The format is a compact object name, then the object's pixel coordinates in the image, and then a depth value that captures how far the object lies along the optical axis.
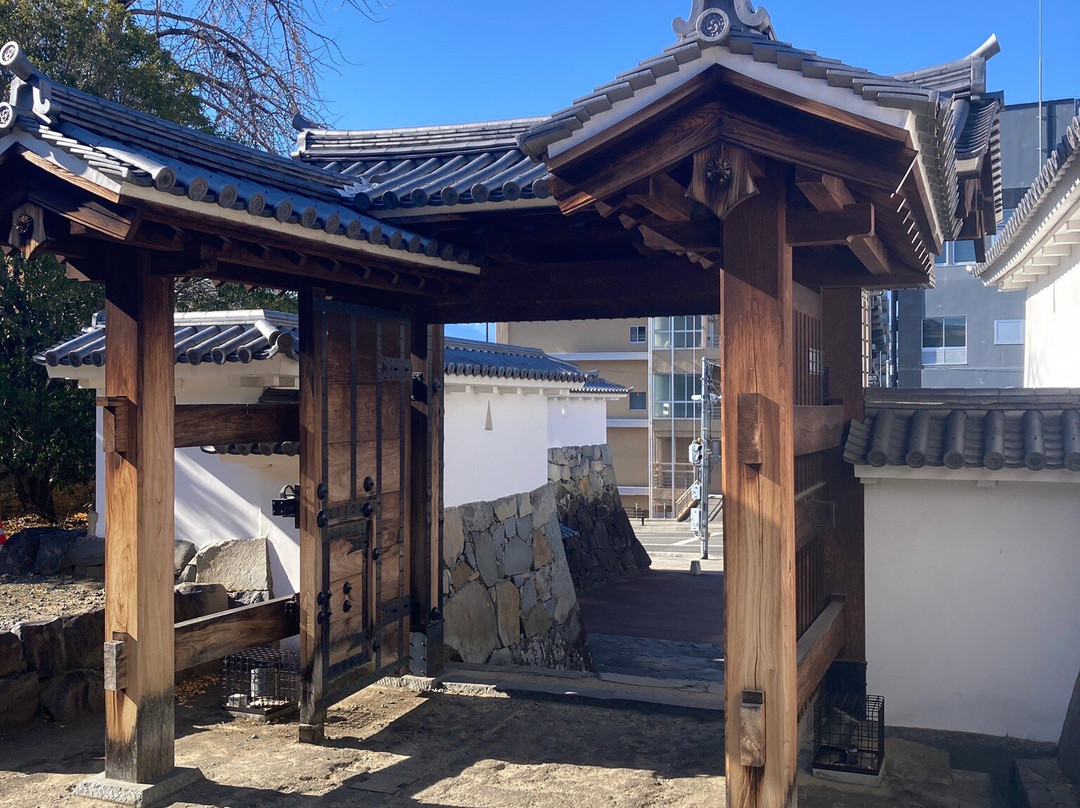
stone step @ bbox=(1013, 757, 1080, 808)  4.70
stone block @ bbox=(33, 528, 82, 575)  8.16
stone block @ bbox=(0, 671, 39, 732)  5.96
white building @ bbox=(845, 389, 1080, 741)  5.79
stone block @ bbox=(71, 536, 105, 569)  8.20
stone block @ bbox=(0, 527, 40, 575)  8.19
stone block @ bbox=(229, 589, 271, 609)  8.00
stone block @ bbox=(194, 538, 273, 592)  8.18
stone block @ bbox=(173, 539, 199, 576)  8.45
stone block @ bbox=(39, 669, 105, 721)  6.24
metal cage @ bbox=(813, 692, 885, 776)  5.29
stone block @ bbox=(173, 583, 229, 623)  7.40
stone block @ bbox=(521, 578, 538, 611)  12.91
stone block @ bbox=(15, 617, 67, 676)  6.10
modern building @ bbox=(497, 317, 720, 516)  39.66
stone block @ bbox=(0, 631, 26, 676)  5.93
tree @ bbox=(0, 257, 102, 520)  10.70
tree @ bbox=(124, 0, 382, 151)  13.34
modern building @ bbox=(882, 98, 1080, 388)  25.39
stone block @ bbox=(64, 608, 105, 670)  6.36
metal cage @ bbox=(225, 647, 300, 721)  6.65
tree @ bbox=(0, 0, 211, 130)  10.78
